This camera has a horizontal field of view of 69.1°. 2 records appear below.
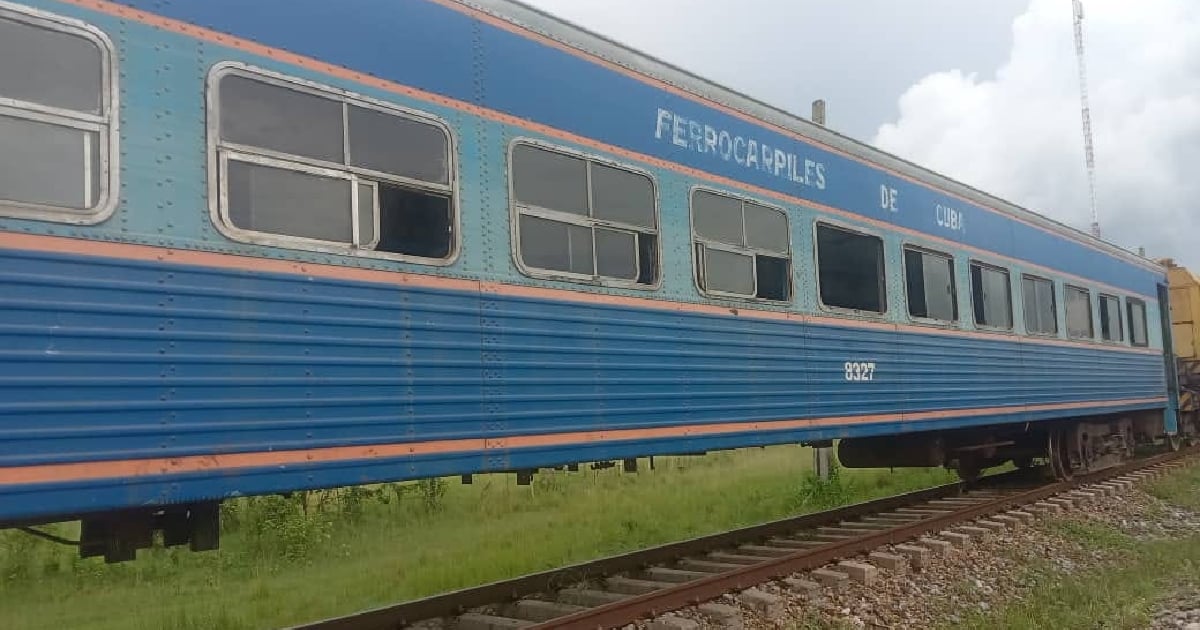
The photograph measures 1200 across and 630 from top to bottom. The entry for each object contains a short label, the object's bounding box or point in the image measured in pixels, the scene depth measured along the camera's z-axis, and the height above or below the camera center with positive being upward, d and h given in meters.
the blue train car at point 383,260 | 3.22 +0.72
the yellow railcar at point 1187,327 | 17.45 +0.84
